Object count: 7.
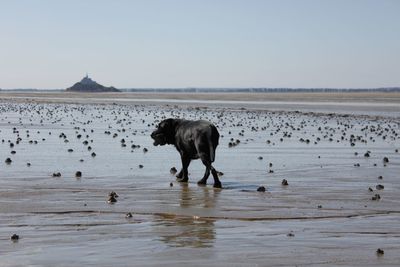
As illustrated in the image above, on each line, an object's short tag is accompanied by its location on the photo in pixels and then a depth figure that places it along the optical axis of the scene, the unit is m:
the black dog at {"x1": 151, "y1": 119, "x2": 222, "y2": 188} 16.45
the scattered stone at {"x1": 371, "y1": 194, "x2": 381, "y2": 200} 13.75
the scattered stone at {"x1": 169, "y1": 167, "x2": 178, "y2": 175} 17.93
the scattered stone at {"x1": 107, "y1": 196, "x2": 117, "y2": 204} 13.02
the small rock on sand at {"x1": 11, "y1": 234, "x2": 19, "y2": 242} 9.54
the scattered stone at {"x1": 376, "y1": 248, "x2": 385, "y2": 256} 8.93
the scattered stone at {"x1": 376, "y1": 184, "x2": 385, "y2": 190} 15.24
